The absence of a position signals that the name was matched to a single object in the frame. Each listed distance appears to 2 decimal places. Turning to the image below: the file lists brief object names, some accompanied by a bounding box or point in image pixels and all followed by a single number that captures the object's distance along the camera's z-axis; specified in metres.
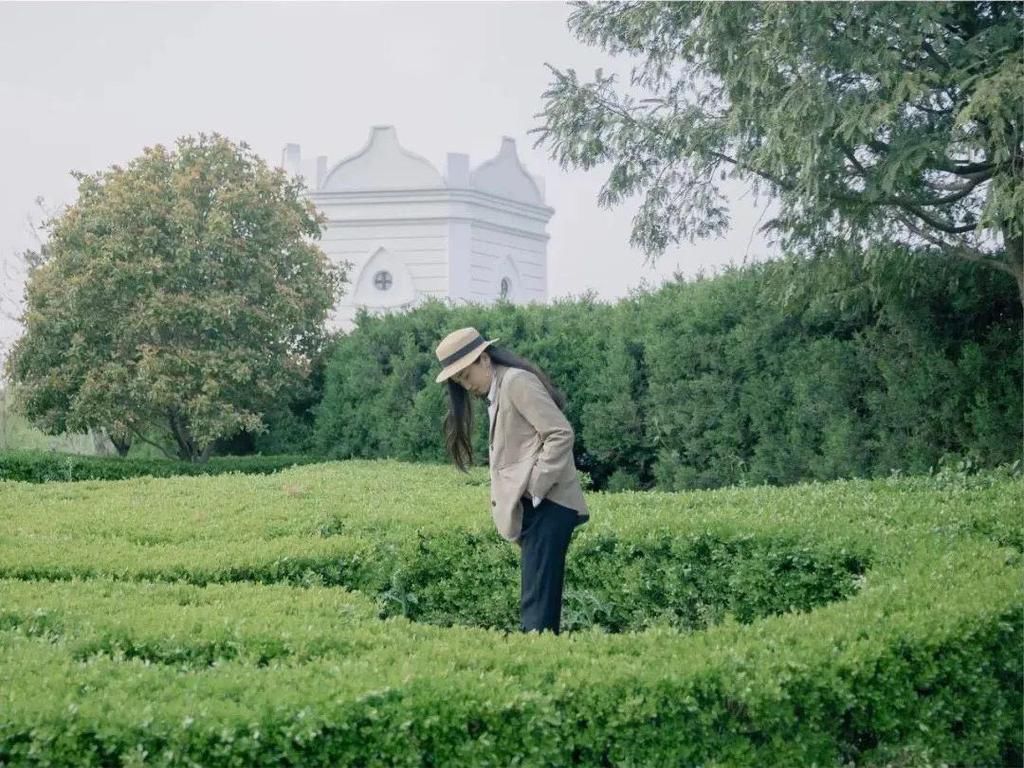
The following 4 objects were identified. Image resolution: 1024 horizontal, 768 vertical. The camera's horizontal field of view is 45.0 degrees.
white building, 31.23
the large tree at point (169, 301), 18.73
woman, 6.10
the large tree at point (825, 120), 10.10
